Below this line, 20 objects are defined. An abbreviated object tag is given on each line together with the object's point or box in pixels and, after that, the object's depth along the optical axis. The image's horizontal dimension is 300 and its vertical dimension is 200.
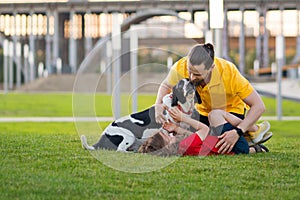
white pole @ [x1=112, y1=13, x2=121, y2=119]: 11.62
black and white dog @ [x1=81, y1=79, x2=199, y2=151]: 7.75
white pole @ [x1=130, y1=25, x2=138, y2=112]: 13.18
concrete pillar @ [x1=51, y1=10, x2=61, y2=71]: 78.75
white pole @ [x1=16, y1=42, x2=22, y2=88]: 62.36
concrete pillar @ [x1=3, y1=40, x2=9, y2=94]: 48.86
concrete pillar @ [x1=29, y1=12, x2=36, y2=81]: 77.80
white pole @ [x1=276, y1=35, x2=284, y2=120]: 18.50
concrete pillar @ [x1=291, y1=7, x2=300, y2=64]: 77.06
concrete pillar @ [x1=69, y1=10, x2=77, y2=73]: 77.06
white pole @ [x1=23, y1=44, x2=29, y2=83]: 73.88
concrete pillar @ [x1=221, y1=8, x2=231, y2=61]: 72.36
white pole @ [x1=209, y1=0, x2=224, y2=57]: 11.02
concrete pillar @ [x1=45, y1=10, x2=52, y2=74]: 79.12
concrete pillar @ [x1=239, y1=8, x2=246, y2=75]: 74.11
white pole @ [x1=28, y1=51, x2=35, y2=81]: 64.23
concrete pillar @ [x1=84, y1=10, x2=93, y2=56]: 76.00
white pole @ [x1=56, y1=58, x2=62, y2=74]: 67.41
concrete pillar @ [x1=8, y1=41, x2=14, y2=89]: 57.17
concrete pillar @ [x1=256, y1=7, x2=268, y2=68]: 74.81
